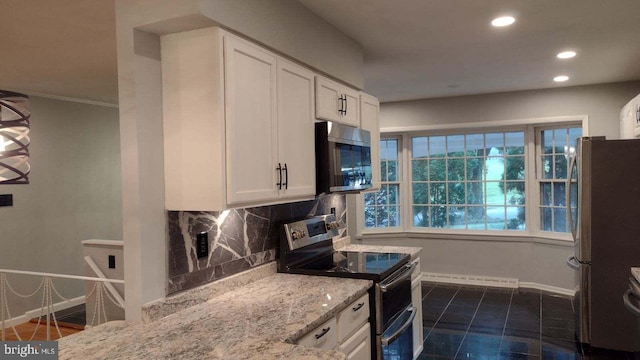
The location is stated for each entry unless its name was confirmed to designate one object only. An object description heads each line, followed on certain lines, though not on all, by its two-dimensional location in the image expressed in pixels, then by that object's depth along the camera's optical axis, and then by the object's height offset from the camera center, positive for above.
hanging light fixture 4.71 +0.46
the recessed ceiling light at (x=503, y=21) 3.01 +1.01
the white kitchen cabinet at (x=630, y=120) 4.03 +0.46
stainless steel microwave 2.76 +0.10
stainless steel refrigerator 3.53 -0.54
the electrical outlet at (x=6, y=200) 4.66 -0.19
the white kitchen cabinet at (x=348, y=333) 1.99 -0.76
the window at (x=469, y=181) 5.90 -0.13
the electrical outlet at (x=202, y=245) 2.29 -0.34
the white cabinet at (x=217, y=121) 2.01 +0.26
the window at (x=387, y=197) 6.46 -0.35
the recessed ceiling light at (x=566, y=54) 3.88 +0.99
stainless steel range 2.55 -0.58
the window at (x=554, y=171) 5.54 -0.03
